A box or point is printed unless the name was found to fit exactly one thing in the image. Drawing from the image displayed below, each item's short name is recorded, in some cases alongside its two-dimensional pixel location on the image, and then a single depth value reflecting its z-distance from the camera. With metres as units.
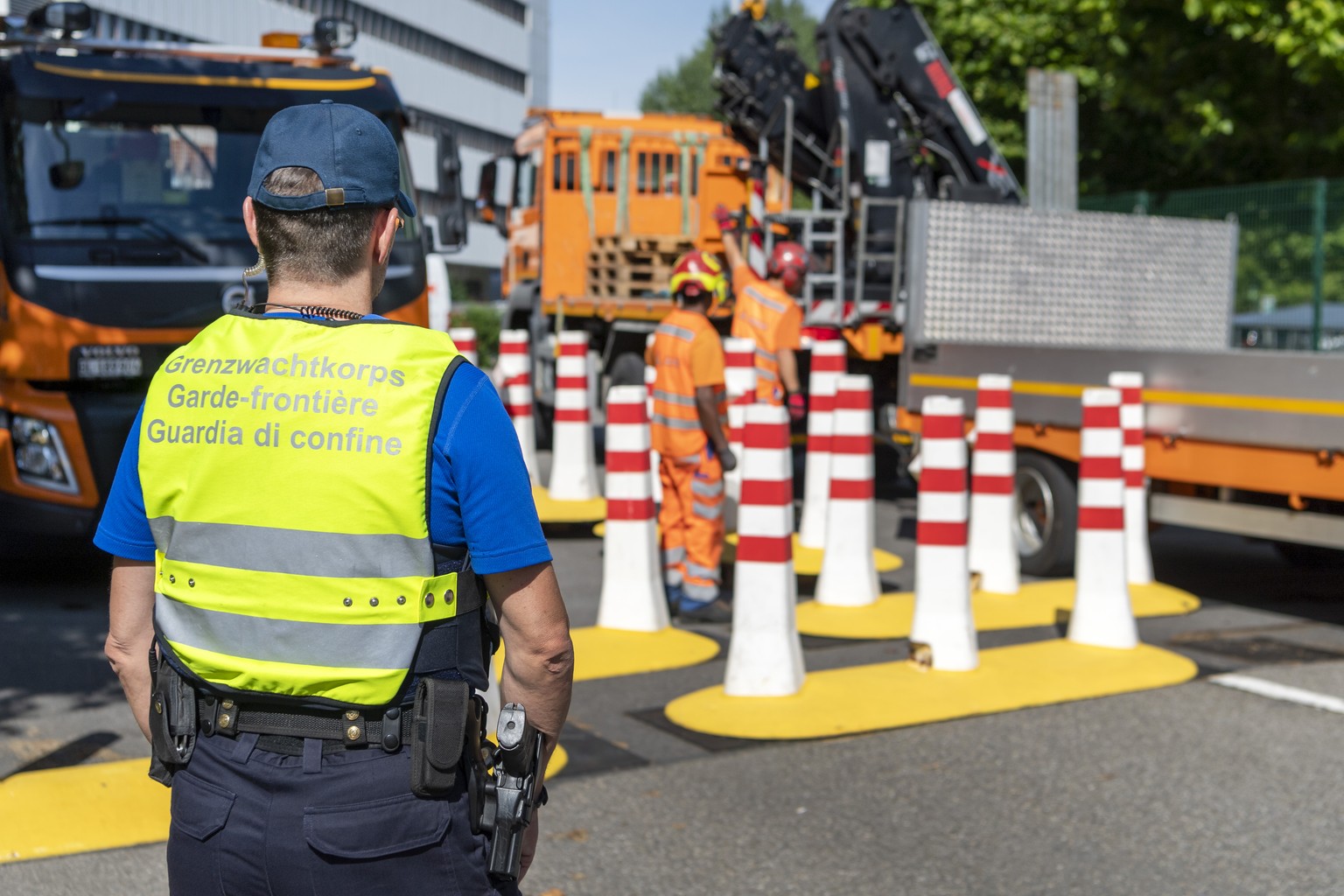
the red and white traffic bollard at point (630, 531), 7.80
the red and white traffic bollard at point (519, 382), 13.39
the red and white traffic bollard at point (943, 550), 6.86
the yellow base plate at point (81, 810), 4.67
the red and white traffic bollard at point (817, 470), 10.01
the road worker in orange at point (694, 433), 8.12
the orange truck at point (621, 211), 15.90
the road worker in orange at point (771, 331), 10.24
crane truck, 8.21
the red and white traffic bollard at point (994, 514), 8.54
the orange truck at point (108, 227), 7.91
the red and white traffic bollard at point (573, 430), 12.07
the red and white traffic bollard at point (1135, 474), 8.83
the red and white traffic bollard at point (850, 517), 8.43
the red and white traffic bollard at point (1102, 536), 7.37
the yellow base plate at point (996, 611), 7.92
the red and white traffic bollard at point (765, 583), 6.38
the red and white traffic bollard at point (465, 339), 15.39
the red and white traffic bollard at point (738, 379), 10.27
